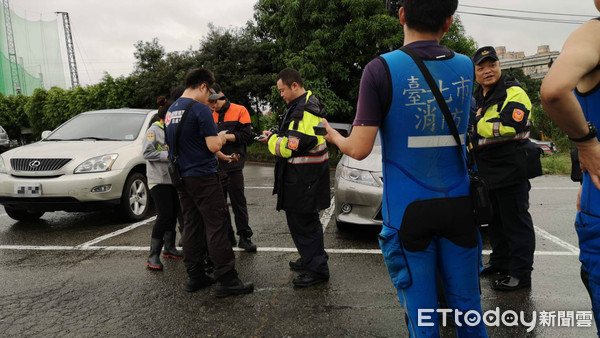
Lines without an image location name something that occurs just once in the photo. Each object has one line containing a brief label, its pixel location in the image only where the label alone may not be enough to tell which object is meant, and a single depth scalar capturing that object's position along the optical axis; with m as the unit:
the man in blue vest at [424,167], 1.75
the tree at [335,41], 14.38
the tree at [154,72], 22.80
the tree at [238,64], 19.89
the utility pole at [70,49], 42.31
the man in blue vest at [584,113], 1.45
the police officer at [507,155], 3.48
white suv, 5.58
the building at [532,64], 55.56
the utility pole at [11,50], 40.16
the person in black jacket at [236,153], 4.82
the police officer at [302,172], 3.60
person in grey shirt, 4.26
